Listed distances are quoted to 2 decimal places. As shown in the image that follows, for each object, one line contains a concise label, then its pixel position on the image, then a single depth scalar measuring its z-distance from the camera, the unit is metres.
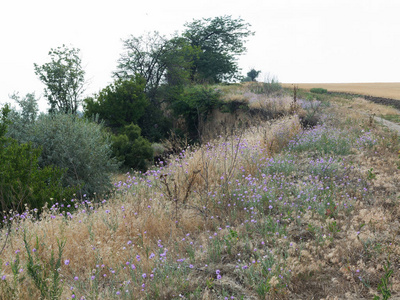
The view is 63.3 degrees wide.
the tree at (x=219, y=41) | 33.44
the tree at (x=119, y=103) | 22.91
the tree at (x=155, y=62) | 26.03
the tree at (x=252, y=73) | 48.94
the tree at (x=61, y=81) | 24.70
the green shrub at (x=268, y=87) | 23.38
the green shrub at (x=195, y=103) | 23.95
